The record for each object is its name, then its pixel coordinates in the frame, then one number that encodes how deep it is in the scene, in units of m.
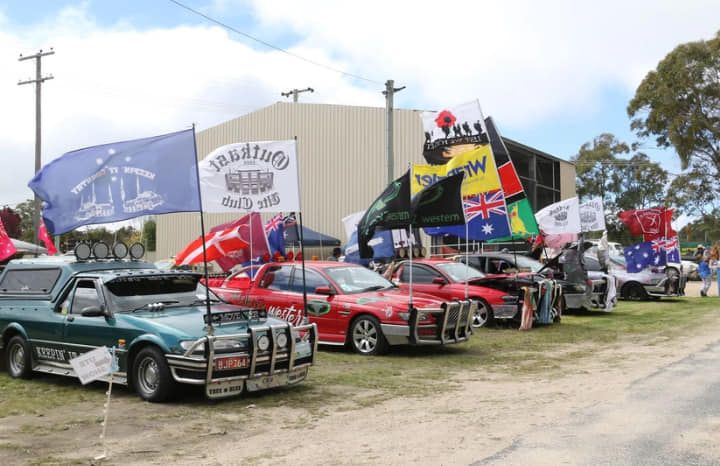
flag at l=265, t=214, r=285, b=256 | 19.67
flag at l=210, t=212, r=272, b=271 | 17.42
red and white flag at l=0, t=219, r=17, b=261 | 13.73
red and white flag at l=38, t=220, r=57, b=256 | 14.38
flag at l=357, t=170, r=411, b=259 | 12.87
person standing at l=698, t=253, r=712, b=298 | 25.34
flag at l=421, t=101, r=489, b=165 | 16.39
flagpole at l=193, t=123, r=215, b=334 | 8.20
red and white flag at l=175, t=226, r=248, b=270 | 17.50
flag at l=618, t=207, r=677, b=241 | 22.54
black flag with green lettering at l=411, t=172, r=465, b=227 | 13.16
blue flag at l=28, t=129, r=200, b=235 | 9.13
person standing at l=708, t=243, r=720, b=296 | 25.50
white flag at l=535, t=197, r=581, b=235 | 20.59
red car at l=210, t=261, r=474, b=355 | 11.95
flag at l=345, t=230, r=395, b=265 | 17.77
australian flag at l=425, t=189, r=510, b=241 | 15.20
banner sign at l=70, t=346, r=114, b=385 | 6.61
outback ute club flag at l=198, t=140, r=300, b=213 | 10.70
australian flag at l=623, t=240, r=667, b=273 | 22.47
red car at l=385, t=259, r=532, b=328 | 15.88
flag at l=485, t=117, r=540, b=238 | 17.16
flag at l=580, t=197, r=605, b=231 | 22.45
